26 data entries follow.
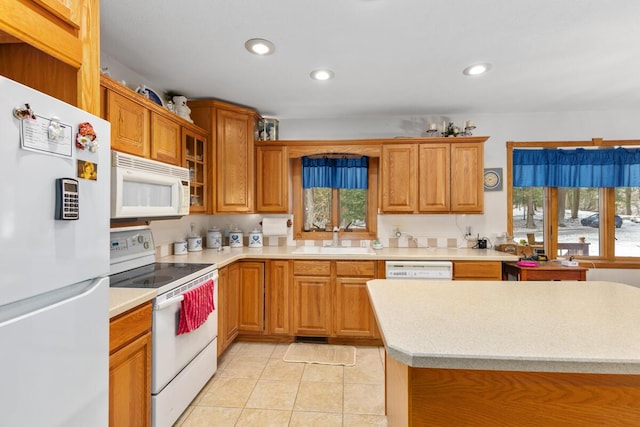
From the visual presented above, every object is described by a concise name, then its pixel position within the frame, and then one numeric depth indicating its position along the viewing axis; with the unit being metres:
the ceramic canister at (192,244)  2.92
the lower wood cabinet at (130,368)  1.31
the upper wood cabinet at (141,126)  1.79
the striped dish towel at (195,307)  1.81
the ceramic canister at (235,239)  3.26
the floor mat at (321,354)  2.57
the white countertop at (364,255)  2.66
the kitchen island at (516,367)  0.85
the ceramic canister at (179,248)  2.73
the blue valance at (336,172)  3.45
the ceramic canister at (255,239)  3.29
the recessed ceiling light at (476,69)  2.27
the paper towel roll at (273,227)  3.38
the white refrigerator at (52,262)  0.79
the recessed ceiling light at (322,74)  2.37
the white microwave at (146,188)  1.68
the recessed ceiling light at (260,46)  1.95
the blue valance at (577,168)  3.20
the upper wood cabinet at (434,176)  3.09
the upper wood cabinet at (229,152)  2.93
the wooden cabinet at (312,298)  2.87
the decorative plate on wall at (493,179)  3.35
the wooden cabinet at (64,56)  1.04
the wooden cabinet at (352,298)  2.83
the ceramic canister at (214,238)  3.13
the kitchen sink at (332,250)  3.04
